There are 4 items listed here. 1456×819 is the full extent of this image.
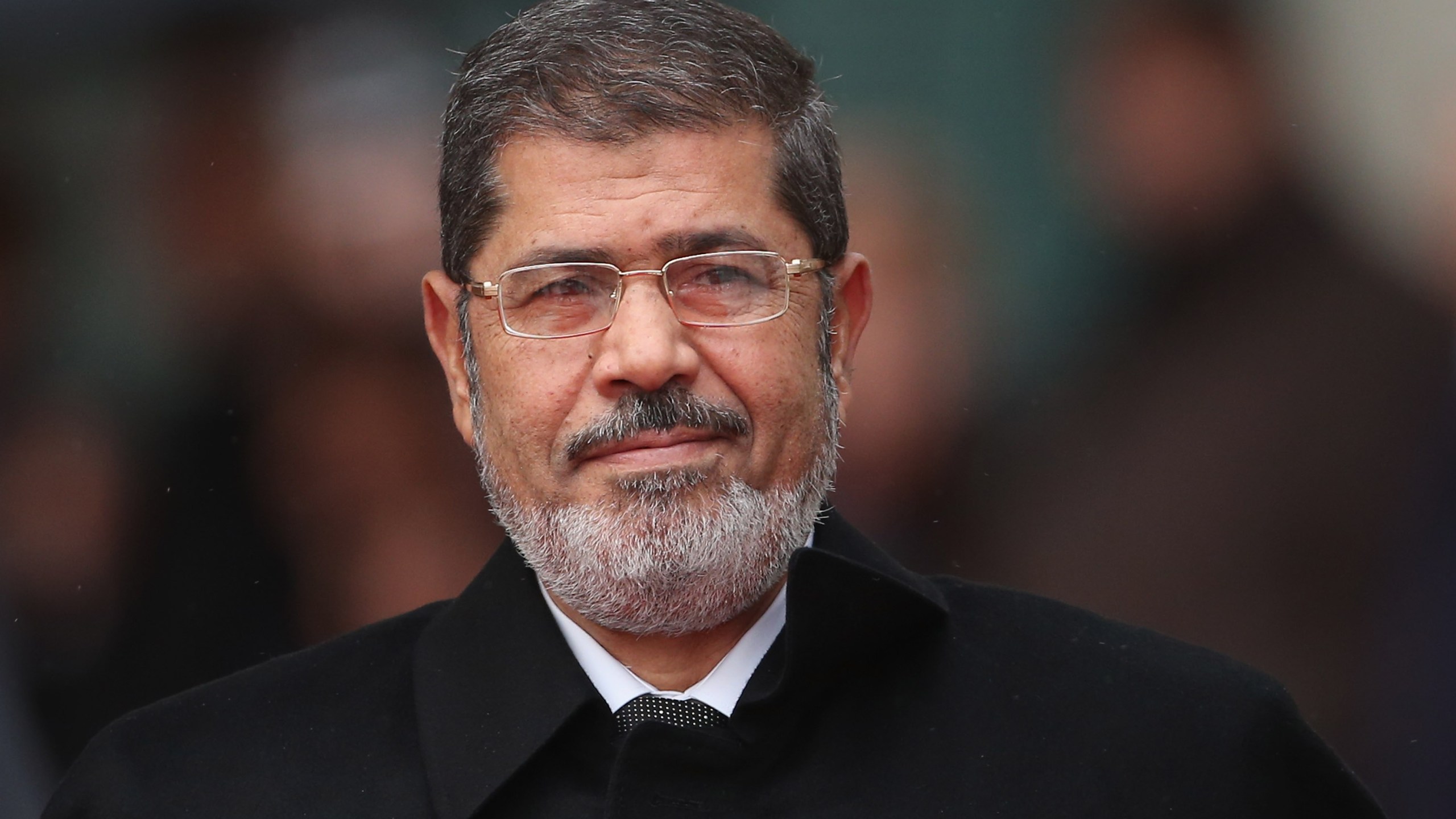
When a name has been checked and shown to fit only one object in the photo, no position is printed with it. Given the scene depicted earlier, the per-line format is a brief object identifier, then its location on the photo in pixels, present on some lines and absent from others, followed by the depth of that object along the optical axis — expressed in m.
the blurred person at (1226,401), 9.05
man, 5.90
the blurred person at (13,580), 9.10
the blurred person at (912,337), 9.54
